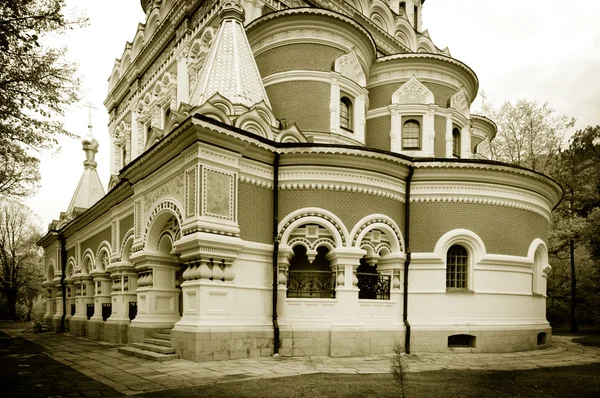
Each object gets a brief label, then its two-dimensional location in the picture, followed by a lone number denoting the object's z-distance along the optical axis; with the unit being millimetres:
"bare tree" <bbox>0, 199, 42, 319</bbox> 35406
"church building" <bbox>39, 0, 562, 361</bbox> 10516
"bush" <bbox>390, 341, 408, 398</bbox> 5977
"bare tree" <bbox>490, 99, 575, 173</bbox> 25828
